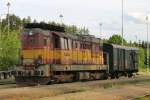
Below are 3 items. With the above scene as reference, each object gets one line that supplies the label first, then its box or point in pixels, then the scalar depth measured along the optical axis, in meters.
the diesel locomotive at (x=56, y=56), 30.38
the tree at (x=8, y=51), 50.69
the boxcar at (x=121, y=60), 43.88
